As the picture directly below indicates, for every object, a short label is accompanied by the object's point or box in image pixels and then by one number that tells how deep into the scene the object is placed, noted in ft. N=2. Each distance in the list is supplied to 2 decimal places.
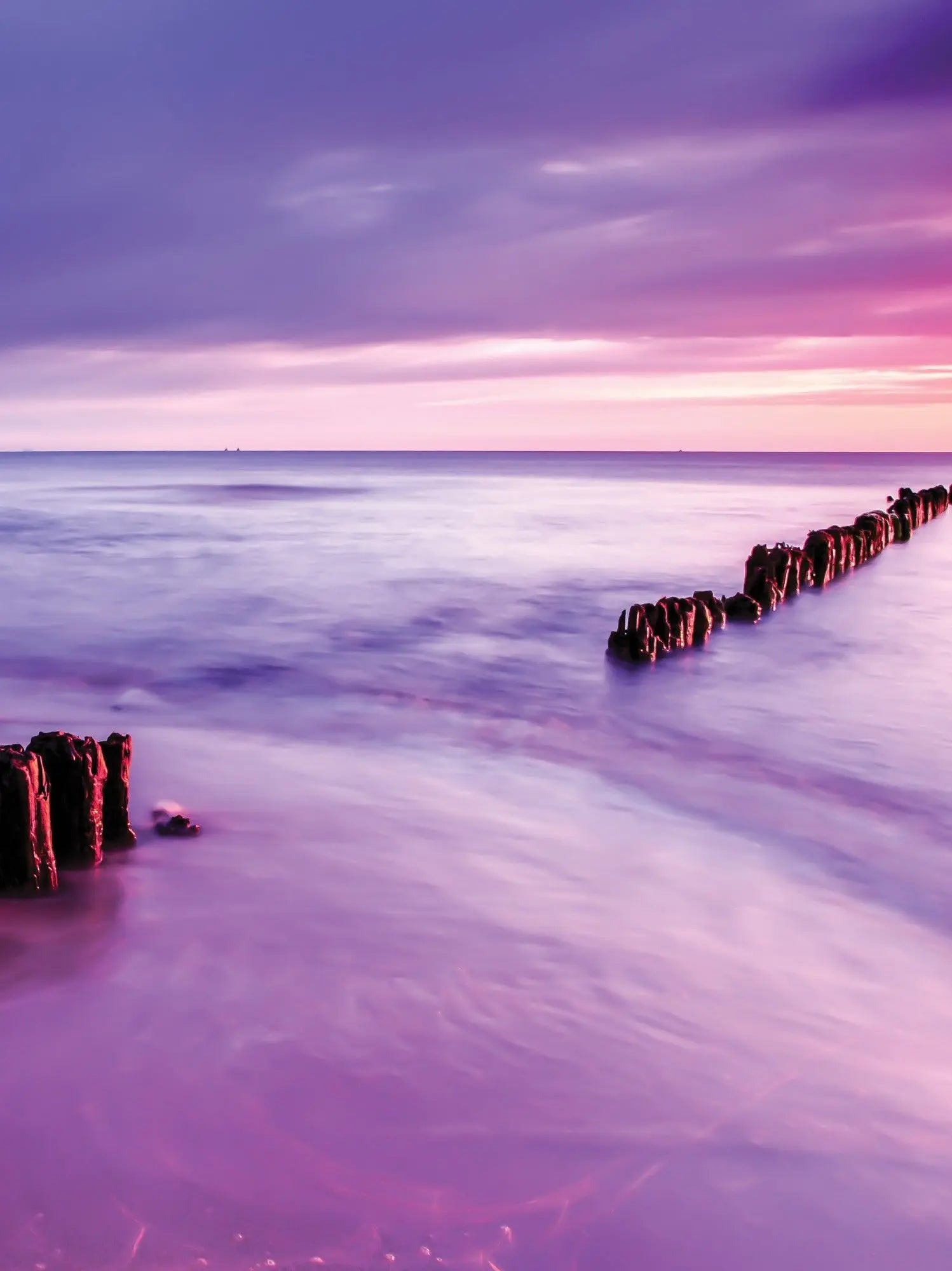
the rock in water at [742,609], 46.93
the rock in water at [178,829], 18.92
